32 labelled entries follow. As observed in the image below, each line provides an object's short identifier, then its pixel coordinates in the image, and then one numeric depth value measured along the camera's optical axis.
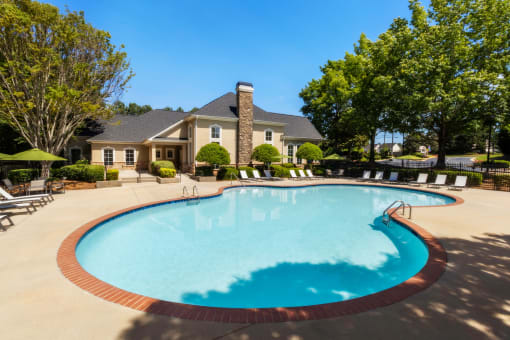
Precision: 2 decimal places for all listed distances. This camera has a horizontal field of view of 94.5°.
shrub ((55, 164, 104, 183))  16.06
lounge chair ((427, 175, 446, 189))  17.76
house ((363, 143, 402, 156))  77.60
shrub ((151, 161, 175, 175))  20.81
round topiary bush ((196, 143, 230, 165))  19.91
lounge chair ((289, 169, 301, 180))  23.11
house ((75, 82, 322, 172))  23.45
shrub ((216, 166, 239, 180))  21.75
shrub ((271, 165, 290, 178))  23.95
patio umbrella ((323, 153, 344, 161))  25.31
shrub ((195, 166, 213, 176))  21.14
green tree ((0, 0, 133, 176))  14.68
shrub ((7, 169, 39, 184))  15.77
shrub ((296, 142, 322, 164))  25.39
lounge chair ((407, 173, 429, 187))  19.25
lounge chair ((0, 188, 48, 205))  9.19
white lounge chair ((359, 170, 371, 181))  23.05
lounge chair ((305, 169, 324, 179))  23.86
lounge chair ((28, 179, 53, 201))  12.04
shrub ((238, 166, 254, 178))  22.97
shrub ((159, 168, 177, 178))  18.89
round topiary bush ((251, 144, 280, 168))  23.42
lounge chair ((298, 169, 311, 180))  23.39
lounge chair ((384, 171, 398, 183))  20.73
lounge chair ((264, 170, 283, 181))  22.47
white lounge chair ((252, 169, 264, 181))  21.83
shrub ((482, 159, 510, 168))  30.94
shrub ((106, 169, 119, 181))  16.75
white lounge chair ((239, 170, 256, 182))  21.12
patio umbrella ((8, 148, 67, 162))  12.53
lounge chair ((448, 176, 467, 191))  16.64
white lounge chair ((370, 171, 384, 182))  21.73
